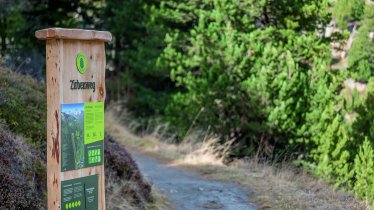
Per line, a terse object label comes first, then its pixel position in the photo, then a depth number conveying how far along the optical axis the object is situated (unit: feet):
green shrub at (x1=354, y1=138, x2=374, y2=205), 57.02
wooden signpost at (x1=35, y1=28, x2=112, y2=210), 24.97
